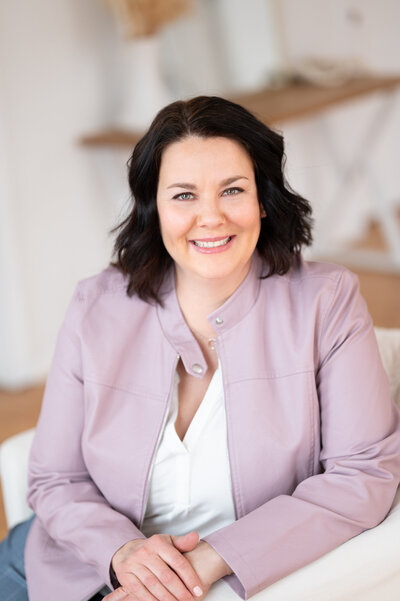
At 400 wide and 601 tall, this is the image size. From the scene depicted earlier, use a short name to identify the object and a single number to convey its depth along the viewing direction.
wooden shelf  3.54
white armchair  1.34
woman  1.51
